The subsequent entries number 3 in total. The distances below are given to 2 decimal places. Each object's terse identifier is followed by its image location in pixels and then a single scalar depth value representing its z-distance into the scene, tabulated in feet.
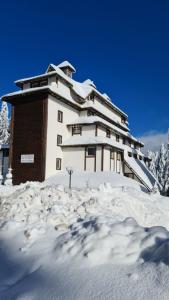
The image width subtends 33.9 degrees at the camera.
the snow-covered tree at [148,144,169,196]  166.25
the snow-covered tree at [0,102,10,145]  187.11
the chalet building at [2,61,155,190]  86.58
